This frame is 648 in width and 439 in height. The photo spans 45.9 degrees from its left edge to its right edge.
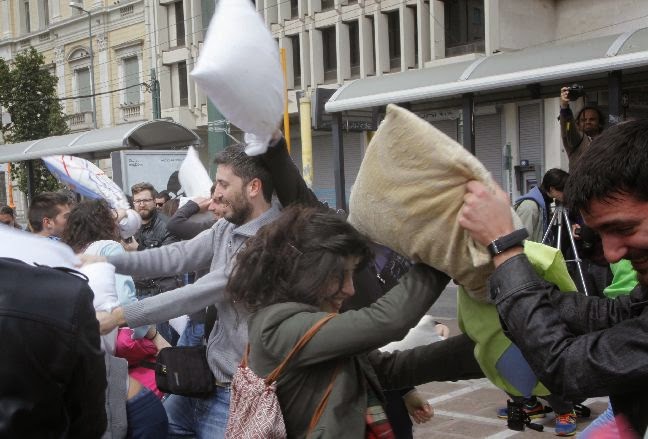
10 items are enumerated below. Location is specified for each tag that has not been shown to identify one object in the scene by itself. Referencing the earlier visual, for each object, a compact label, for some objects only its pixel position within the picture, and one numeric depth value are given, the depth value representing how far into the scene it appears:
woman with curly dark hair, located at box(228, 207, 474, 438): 1.87
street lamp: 35.27
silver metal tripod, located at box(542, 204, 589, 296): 5.76
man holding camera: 5.96
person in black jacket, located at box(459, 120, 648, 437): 1.40
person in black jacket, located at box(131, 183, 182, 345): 6.04
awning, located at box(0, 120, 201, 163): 14.20
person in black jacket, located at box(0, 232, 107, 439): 1.52
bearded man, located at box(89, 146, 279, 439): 2.70
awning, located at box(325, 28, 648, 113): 7.25
